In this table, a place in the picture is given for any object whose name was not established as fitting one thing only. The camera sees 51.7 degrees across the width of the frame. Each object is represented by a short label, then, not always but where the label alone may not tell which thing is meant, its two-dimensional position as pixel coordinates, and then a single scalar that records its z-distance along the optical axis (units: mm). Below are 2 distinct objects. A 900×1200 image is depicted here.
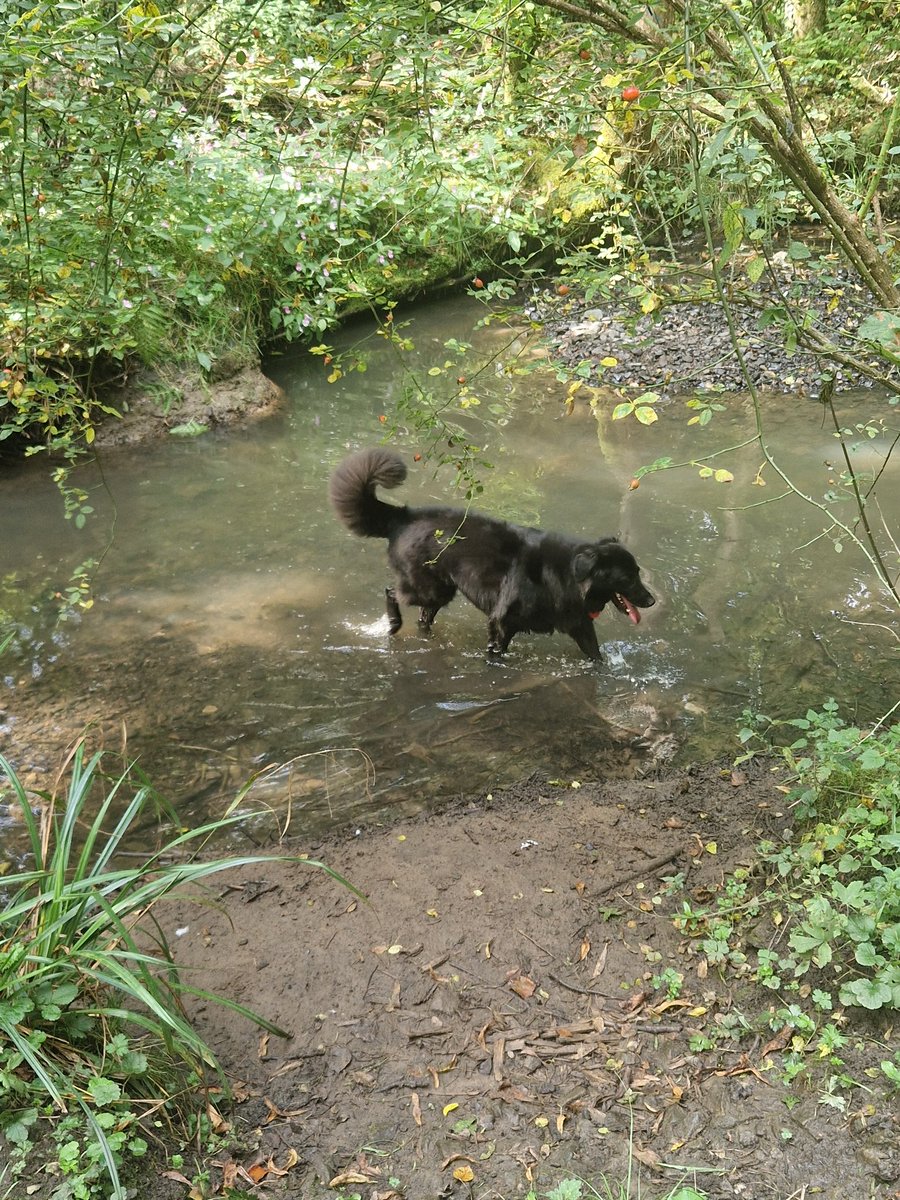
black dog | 5816
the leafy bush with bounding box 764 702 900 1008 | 2953
